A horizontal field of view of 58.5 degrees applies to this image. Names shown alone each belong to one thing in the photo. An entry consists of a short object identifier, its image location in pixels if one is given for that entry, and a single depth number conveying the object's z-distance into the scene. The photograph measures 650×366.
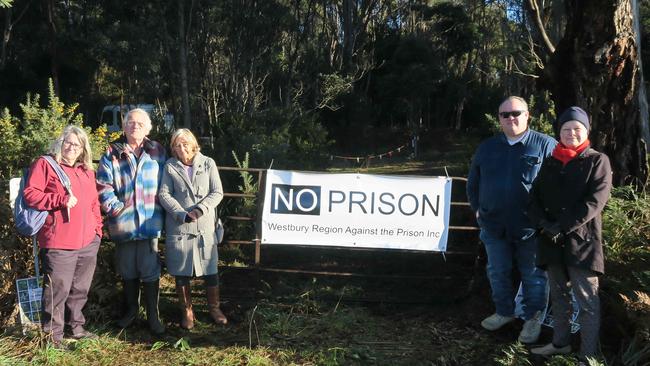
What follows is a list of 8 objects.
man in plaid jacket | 4.61
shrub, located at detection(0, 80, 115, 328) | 4.83
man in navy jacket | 4.35
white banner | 5.49
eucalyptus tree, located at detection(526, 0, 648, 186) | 5.51
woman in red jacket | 4.20
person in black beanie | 3.76
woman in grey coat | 4.73
